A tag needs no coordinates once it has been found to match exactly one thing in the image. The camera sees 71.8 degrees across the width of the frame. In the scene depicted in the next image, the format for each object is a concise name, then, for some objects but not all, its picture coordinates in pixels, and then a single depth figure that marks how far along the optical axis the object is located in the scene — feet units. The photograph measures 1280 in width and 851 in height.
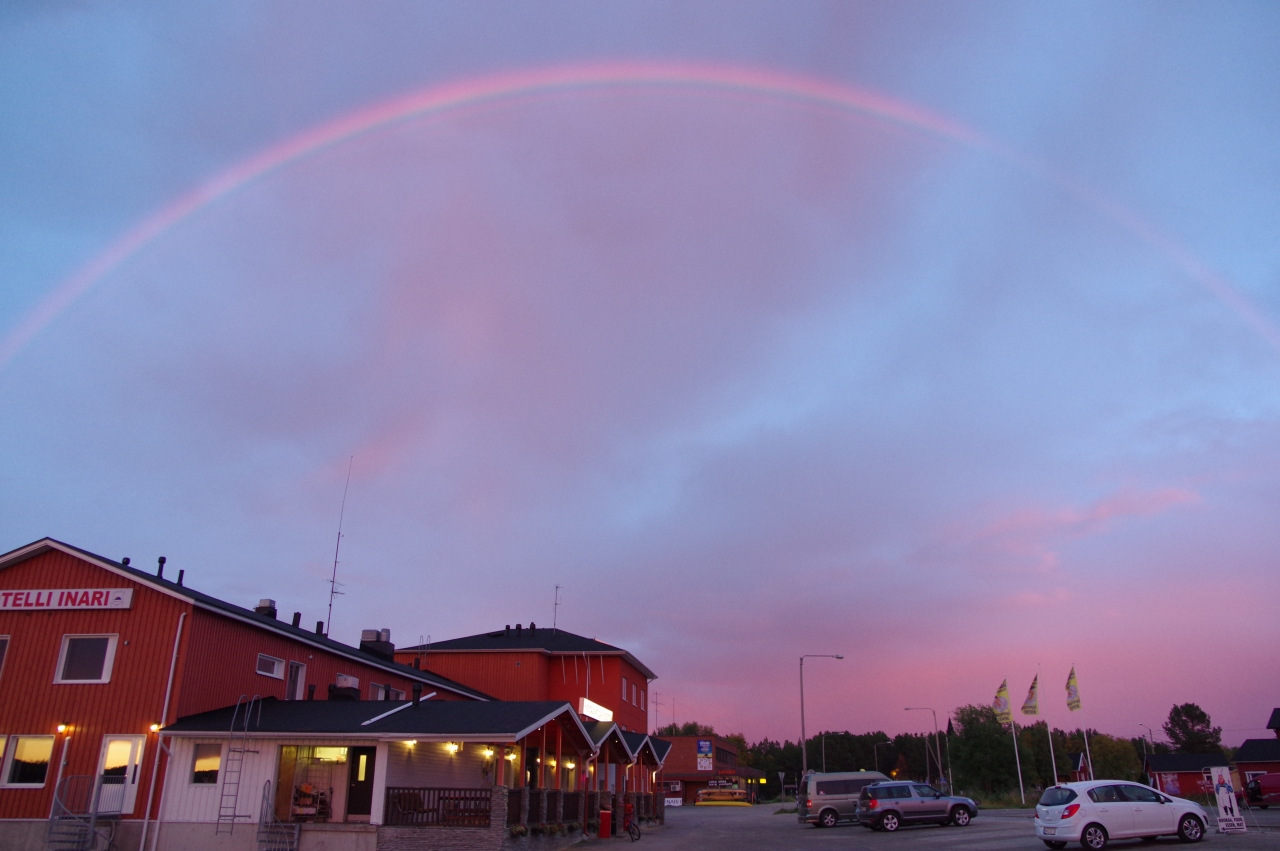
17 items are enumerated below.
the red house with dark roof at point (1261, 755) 218.38
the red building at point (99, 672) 80.23
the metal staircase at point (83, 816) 76.28
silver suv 113.50
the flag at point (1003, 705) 168.25
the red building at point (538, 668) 160.66
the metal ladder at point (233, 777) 79.25
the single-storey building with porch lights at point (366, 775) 77.15
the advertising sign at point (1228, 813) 81.60
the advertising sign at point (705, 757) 308.81
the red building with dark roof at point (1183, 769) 249.75
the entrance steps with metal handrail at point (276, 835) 76.74
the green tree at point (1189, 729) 435.53
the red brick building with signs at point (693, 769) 306.35
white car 69.05
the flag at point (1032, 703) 153.79
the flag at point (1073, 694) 146.10
